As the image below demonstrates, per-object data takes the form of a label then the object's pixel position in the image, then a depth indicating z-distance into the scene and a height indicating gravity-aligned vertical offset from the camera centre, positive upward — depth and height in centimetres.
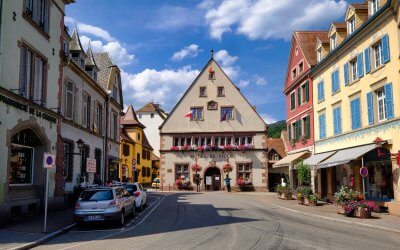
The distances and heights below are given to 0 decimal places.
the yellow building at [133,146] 5449 +399
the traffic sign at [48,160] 1476 +51
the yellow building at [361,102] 2042 +412
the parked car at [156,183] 5467 -131
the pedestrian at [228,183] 4428 -110
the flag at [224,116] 4747 +651
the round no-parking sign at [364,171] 1997 +4
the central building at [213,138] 4641 +407
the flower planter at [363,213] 1902 -191
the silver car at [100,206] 1579 -126
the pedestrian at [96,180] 2776 -45
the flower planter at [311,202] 2643 -192
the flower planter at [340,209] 2054 -187
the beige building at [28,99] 1605 +331
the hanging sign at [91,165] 2302 +50
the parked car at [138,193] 2201 -107
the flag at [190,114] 4759 +686
